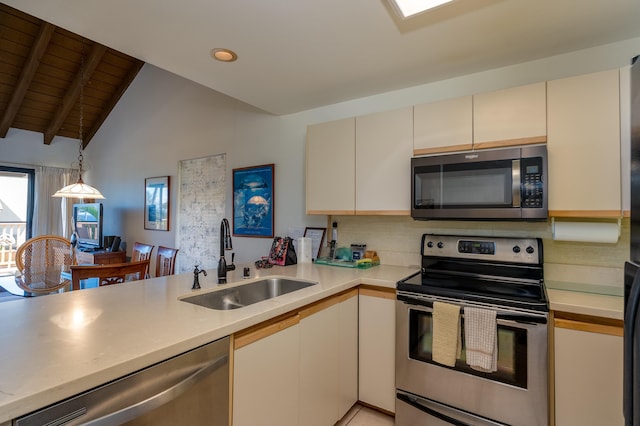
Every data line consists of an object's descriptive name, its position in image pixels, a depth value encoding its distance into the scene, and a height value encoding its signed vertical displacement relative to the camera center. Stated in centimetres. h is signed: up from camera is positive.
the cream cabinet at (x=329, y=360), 158 -81
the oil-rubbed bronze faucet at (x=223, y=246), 177 -18
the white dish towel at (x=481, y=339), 151 -60
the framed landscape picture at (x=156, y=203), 412 +16
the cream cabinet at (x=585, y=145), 152 +37
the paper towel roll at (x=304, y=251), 258 -29
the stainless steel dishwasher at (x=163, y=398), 75 -52
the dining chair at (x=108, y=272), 207 -41
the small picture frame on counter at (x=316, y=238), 273 -20
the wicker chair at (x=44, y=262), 279 -46
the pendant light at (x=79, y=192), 331 +25
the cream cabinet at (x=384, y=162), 209 +38
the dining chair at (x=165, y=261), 312 -48
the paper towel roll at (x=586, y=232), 160 -8
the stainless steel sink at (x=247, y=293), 162 -46
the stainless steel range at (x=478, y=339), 147 -63
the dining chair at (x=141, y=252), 351 -43
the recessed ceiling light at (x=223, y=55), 184 +98
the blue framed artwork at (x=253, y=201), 310 +15
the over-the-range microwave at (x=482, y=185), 163 +19
